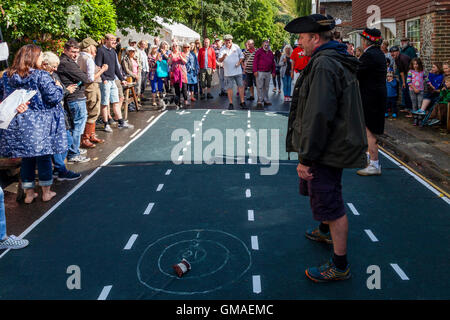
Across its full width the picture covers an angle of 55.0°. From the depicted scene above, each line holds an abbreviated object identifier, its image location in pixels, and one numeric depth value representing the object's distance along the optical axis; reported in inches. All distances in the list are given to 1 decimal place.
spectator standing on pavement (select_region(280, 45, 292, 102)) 587.2
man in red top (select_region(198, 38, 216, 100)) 612.4
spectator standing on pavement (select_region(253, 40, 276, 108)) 523.2
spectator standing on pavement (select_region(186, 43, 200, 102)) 551.2
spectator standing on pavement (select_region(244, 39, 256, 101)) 547.8
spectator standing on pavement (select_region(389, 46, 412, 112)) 475.8
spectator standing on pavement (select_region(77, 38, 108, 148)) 327.3
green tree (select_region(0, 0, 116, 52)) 345.7
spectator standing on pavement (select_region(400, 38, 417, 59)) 495.5
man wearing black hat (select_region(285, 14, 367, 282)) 129.9
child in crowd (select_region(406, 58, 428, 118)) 428.5
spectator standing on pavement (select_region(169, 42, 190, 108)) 524.5
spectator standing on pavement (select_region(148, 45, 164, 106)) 550.0
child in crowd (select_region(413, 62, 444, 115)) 396.8
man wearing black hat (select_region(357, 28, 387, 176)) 243.0
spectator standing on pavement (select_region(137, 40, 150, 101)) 550.4
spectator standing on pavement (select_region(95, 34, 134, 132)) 378.6
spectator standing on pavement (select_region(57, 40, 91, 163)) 286.0
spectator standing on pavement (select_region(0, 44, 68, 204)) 207.6
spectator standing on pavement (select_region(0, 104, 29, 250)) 170.9
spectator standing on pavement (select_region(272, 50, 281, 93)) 682.9
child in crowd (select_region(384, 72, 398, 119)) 448.1
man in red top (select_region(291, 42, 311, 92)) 478.0
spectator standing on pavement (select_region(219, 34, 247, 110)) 516.1
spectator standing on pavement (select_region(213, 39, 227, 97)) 640.8
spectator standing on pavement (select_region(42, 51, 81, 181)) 242.4
